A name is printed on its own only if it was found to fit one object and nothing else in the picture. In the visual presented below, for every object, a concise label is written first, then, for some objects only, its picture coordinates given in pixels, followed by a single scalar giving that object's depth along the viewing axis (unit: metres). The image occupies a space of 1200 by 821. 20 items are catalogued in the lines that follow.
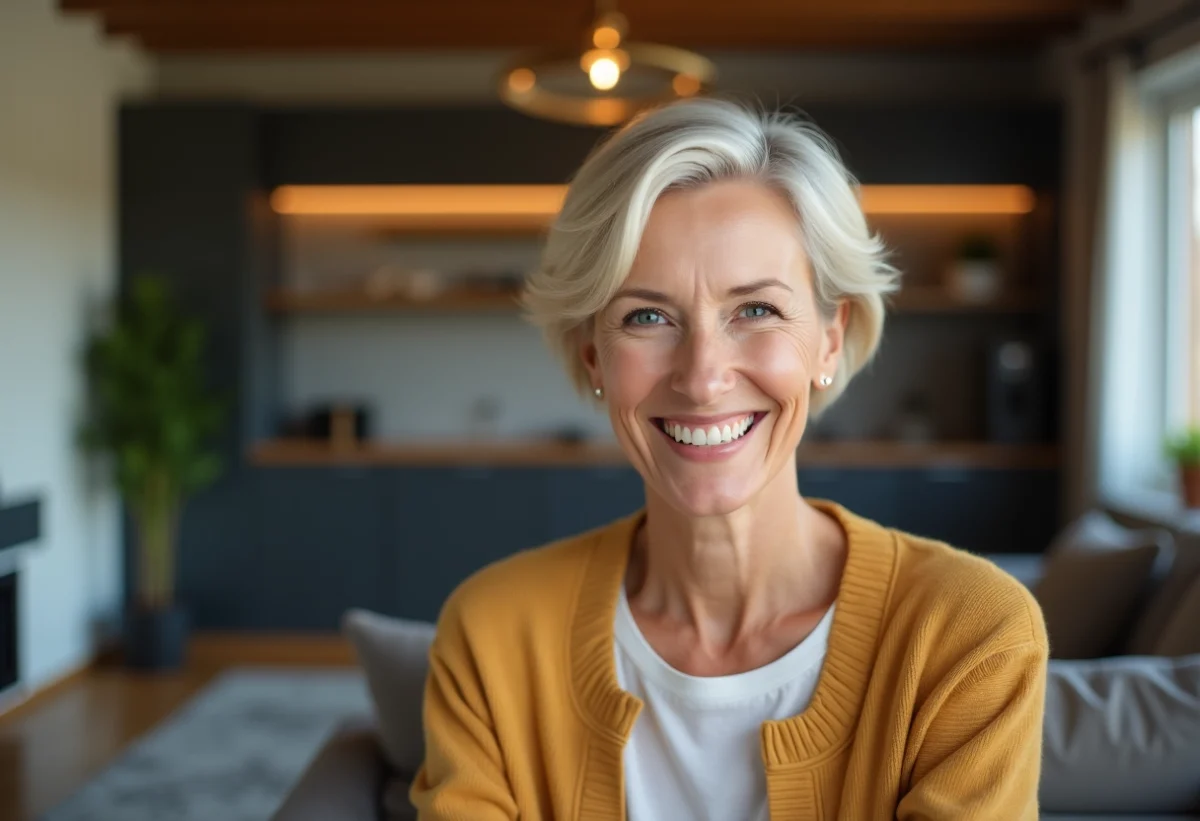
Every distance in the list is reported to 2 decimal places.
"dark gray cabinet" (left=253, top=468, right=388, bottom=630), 5.52
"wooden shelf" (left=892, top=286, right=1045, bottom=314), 5.56
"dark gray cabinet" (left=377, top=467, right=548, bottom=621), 5.50
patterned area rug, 3.58
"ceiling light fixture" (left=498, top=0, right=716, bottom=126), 3.04
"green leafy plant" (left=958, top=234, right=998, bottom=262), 5.60
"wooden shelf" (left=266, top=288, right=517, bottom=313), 5.70
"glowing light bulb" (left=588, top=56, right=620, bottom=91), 3.03
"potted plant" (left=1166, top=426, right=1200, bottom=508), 4.09
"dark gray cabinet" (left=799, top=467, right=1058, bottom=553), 5.37
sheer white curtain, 4.73
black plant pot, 5.21
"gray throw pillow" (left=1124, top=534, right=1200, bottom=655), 2.39
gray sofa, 1.78
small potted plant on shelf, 5.55
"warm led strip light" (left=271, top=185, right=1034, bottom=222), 5.68
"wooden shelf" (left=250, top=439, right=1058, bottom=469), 5.37
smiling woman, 1.19
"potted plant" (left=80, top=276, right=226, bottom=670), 5.16
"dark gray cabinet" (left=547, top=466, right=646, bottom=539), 5.45
